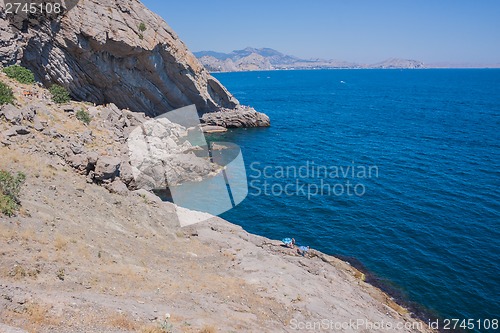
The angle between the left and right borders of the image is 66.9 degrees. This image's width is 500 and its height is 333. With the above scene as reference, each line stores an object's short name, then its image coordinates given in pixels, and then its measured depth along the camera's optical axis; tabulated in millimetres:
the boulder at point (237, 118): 85062
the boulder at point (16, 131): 28978
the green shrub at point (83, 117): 44509
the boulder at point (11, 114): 30656
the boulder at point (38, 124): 32678
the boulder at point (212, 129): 80900
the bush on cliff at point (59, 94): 48481
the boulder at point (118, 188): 31028
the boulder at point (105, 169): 30927
